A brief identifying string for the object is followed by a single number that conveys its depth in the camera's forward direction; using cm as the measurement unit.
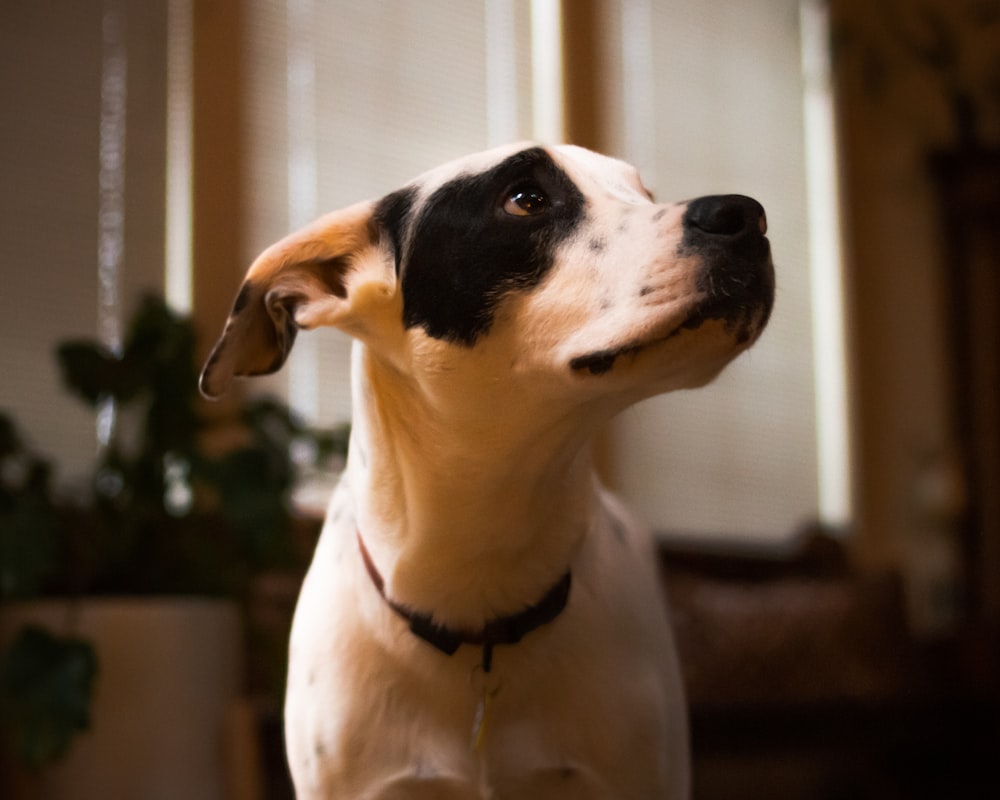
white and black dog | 115
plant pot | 246
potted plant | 233
